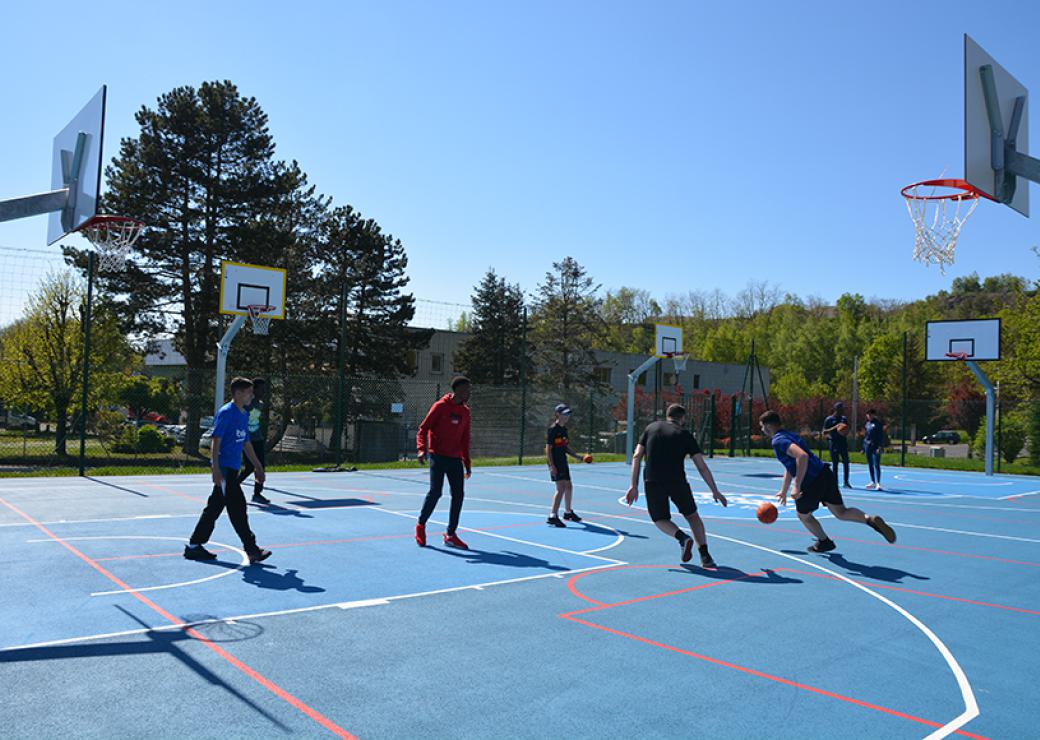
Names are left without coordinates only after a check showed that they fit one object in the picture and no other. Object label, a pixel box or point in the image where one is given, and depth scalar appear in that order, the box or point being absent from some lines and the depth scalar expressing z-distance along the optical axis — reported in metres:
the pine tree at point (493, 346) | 49.34
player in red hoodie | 9.42
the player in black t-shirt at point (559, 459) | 11.62
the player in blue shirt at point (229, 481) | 7.99
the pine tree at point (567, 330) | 47.50
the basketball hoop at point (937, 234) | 8.86
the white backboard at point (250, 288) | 17.84
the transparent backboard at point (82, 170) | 7.20
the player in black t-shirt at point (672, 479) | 8.59
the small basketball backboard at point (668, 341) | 26.33
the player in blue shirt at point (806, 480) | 9.34
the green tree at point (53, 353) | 31.89
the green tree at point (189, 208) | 30.39
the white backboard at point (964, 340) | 26.84
